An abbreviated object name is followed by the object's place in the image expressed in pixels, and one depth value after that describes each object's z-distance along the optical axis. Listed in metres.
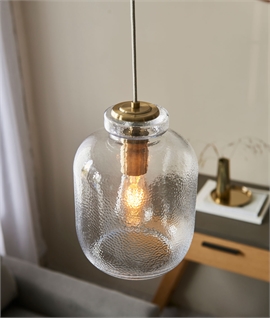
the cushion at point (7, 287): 1.78
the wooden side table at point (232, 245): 1.56
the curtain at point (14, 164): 1.82
